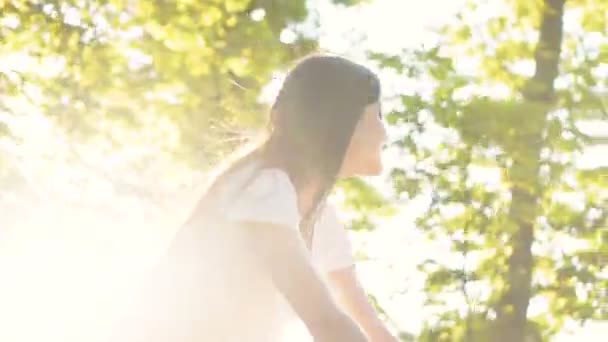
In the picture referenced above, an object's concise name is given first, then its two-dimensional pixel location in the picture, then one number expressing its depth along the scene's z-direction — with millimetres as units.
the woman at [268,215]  2281
